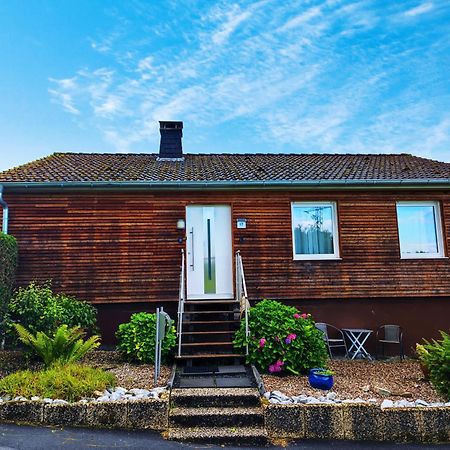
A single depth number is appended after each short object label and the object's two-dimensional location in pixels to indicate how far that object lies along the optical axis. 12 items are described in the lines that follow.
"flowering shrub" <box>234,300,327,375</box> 6.05
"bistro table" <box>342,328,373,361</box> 7.90
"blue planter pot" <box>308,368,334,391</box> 5.28
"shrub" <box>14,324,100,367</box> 5.86
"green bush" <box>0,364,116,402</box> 4.70
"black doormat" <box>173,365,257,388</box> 5.27
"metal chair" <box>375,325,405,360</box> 8.03
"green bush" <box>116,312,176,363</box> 6.41
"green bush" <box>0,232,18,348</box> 6.97
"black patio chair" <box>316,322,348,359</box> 7.95
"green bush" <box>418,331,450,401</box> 4.92
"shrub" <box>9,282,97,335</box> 6.68
